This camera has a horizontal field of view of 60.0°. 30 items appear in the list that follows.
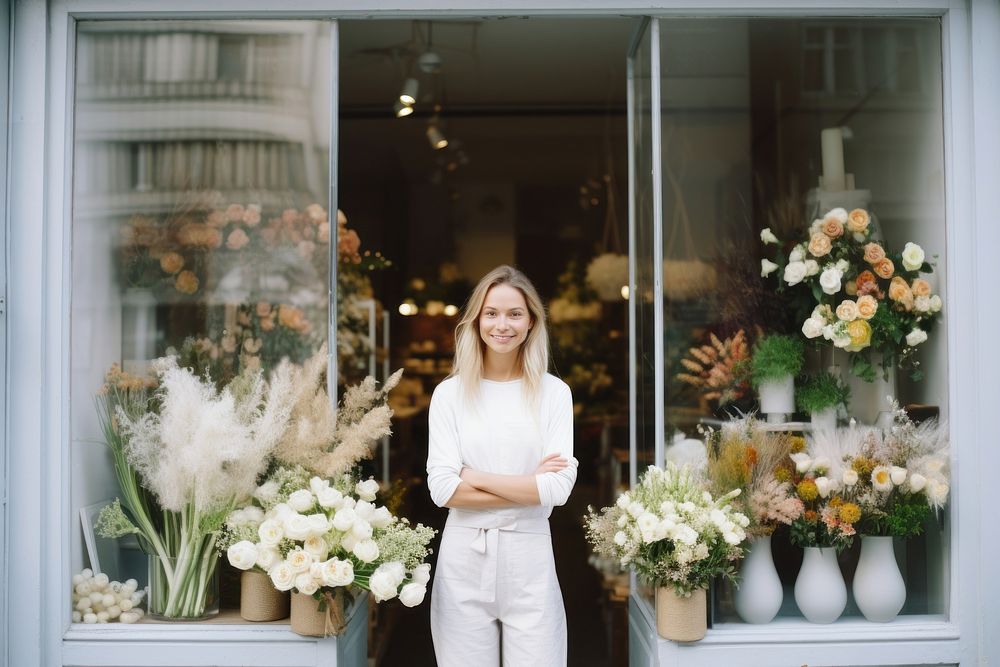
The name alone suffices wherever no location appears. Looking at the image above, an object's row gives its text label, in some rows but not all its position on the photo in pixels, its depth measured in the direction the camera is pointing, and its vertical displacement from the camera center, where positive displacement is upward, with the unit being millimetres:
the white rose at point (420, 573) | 2891 -681
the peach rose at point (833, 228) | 3512 +560
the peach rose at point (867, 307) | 3338 +228
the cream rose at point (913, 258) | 3328 +416
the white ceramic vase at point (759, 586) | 3182 -809
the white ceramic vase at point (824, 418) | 3411 -205
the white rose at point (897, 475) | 3117 -393
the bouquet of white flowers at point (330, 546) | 2711 -572
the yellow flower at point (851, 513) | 3094 -525
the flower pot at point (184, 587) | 3174 -797
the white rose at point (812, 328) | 3434 +152
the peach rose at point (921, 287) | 3287 +298
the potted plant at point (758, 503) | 3119 -491
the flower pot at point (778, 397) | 3451 -122
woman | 2766 -366
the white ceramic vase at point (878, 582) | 3193 -802
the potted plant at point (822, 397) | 3428 -122
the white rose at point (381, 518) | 2900 -499
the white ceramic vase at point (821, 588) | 3193 -818
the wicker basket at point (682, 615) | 2967 -852
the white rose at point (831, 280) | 3420 +340
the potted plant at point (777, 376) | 3455 -37
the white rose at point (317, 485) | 2871 -383
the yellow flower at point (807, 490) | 3168 -453
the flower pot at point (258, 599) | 3082 -815
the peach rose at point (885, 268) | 3381 +383
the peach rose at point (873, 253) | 3416 +446
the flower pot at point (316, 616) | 2875 -827
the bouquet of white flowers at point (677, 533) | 2842 -552
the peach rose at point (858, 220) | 3506 +591
